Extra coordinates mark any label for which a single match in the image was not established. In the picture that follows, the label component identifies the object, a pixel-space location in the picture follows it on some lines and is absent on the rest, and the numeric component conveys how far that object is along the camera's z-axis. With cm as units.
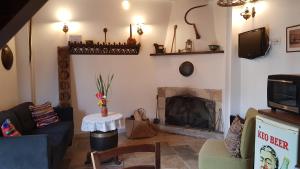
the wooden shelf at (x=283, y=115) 212
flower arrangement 496
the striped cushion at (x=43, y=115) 411
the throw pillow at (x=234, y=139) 279
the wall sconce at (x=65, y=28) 466
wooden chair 151
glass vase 377
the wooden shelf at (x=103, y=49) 481
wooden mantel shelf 467
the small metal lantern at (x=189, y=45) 507
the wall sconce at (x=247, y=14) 378
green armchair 268
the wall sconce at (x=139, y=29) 516
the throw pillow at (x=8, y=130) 286
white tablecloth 349
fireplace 491
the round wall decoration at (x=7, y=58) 390
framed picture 289
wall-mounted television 343
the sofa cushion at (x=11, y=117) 324
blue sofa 256
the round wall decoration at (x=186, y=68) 509
